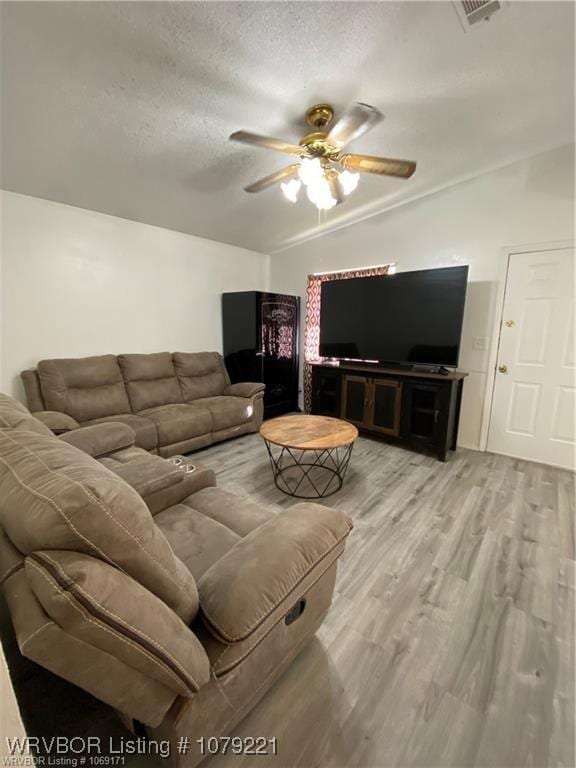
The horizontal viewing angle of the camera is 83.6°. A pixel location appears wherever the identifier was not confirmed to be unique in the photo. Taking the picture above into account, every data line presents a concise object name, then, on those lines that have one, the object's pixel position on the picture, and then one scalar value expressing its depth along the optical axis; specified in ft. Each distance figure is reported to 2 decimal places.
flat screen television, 10.27
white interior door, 9.47
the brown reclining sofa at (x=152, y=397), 9.18
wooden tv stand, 10.19
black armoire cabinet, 13.23
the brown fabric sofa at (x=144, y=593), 2.06
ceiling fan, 5.74
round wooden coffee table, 7.68
